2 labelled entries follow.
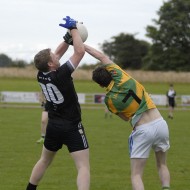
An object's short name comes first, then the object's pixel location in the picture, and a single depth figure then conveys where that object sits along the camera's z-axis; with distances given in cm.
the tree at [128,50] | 9688
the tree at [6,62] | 8375
